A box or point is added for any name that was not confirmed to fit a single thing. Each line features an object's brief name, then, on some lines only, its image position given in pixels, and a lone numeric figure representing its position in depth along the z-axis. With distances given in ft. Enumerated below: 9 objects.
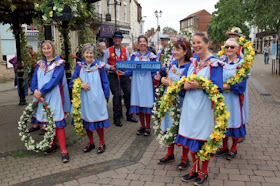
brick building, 322.32
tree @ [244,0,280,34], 40.14
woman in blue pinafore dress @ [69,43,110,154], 15.87
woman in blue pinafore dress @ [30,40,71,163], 15.21
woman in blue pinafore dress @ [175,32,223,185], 11.58
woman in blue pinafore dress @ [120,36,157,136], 19.53
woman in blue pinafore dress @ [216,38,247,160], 14.89
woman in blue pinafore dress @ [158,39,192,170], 13.39
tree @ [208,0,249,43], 155.63
